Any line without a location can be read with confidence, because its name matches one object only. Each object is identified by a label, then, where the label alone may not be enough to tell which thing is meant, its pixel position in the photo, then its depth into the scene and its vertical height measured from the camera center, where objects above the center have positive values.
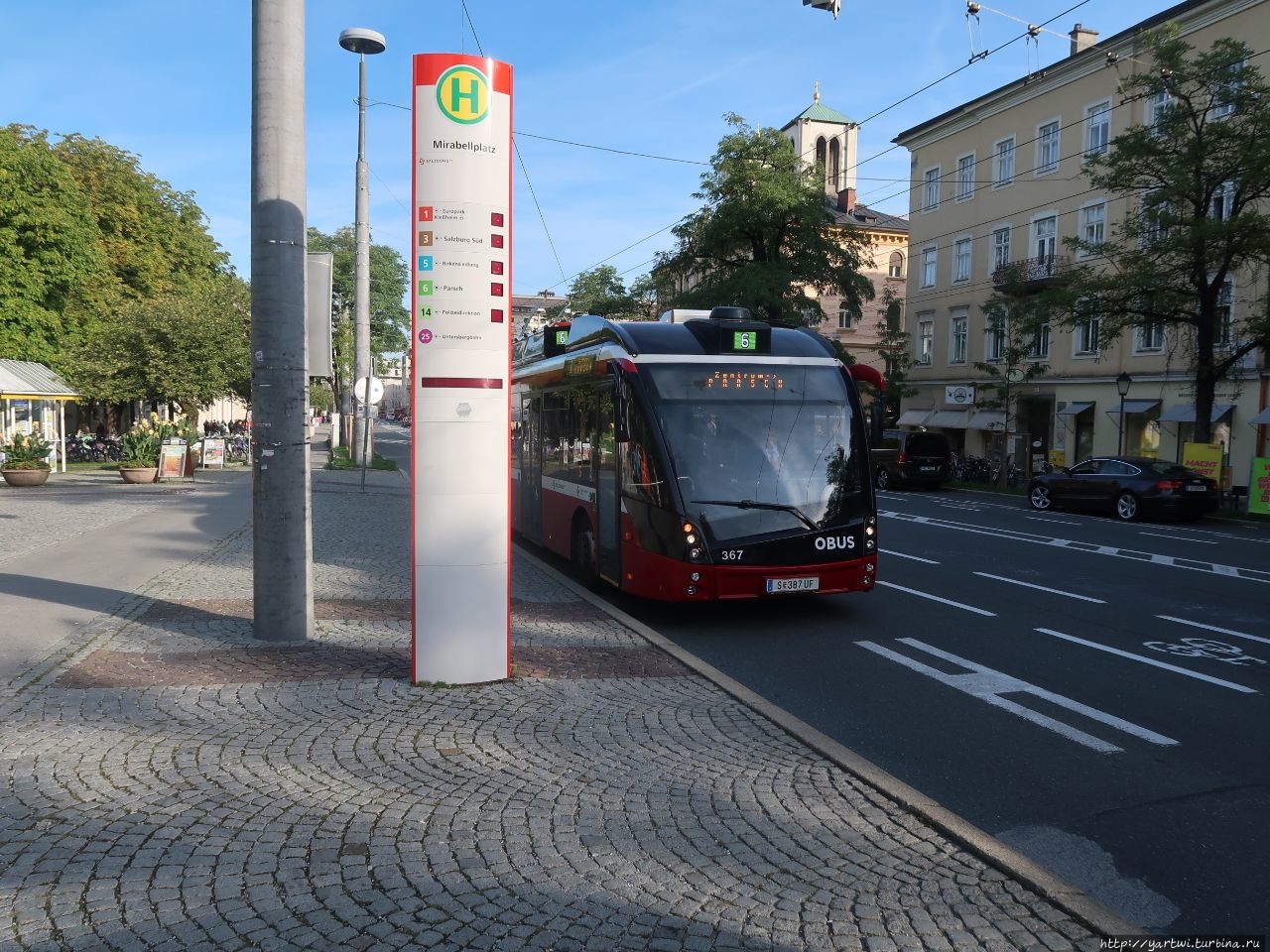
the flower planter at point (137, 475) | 24.67 -1.09
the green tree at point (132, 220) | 44.28 +9.25
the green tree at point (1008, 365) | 34.22 +2.45
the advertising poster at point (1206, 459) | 26.55 -0.54
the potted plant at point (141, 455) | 24.72 -0.64
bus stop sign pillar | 6.42 +0.45
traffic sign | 26.55 +1.03
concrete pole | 7.54 +0.88
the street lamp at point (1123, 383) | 30.11 +1.59
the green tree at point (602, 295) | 47.16 +7.35
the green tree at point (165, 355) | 33.44 +2.42
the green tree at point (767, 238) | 39.56 +7.80
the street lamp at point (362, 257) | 29.33 +4.97
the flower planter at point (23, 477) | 23.03 -1.09
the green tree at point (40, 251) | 36.22 +6.44
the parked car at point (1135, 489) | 22.81 -1.16
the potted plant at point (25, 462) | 23.06 -0.76
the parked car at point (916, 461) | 32.94 -0.82
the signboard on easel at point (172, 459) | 24.97 -0.72
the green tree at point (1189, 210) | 24.39 +5.63
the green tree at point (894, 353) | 42.94 +3.51
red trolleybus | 9.06 -0.27
